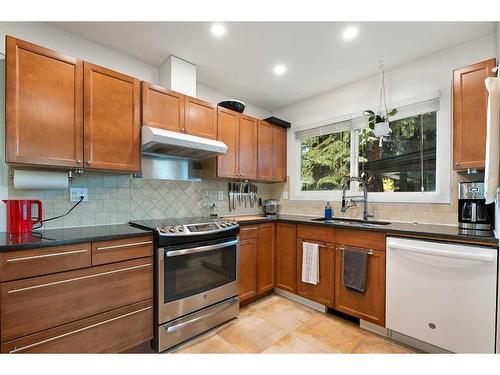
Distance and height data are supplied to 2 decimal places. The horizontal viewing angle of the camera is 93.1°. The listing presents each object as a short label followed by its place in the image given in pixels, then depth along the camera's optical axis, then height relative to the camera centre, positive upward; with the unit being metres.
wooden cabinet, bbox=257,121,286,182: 3.07 +0.47
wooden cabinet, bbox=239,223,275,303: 2.46 -0.81
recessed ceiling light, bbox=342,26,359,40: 1.87 +1.25
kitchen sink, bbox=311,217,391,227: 2.37 -0.37
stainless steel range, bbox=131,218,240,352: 1.77 -0.75
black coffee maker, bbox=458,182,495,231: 1.84 -0.17
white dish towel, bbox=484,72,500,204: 1.26 +0.24
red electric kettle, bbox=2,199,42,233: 1.59 -0.20
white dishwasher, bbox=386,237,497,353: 1.50 -0.74
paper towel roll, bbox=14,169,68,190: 1.68 +0.04
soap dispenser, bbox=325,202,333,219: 2.83 -0.30
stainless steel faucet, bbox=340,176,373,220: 2.62 -0.14
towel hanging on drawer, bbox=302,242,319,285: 2.38 -0.78
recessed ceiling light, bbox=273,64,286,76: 2.45 +1.25
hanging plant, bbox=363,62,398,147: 2.31 +0.71
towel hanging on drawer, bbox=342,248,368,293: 2.05 -0.72
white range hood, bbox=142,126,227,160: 1.95 +0.37
